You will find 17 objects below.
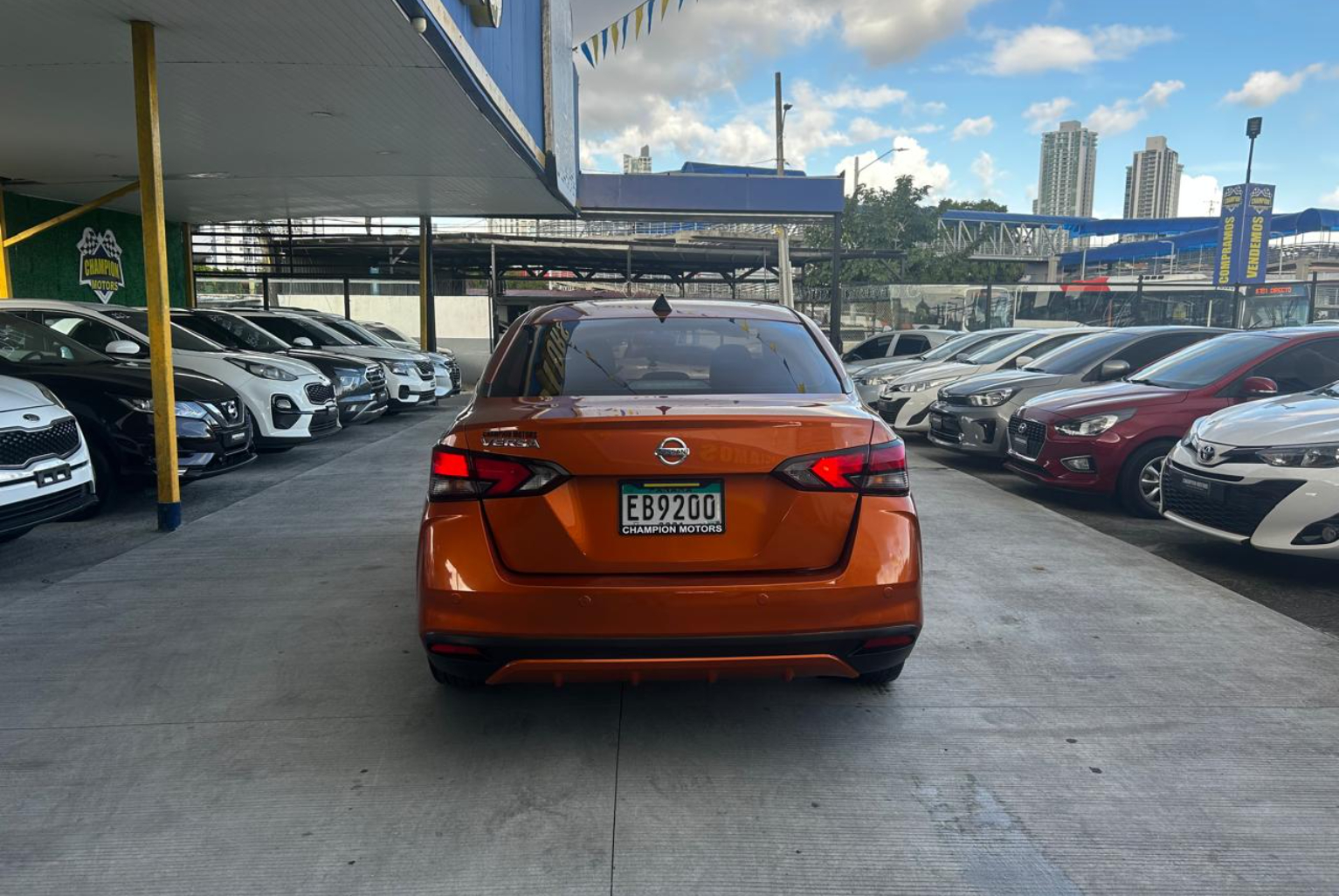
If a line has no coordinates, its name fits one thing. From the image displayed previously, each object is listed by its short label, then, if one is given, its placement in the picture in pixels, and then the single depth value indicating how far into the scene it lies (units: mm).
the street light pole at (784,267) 21750
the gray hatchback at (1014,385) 9234
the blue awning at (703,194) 18688
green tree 42781
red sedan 7308
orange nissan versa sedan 2957
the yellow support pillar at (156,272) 6527
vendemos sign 24422
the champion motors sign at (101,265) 16609
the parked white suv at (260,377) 8719
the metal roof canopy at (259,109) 6374
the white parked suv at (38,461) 5215
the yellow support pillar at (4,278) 12580
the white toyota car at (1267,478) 5129
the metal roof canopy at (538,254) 25094
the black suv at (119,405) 7160
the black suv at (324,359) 11375
